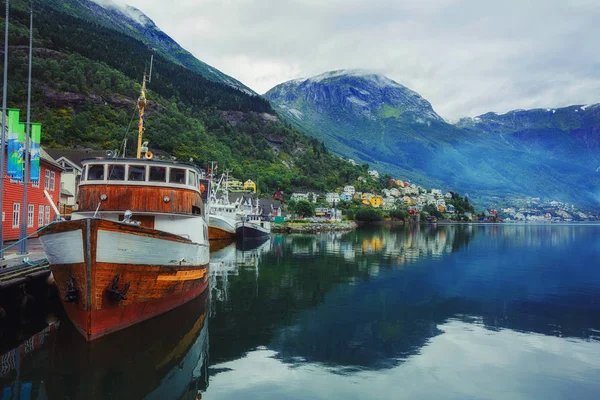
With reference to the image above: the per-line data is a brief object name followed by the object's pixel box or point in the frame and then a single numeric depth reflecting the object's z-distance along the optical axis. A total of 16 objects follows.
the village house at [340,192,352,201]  171.73
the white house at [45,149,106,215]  48.59
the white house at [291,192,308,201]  152.94
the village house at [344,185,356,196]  182.19
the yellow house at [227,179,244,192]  138.75
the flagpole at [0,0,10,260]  19.85
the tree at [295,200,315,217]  130.50
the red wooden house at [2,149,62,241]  32.53
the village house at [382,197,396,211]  177.15
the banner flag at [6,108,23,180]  21.34
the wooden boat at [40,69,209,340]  13.87
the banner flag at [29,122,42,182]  23.31
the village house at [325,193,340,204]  164.00
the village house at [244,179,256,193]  140.55
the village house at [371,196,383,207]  181.38
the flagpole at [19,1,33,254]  21.62
